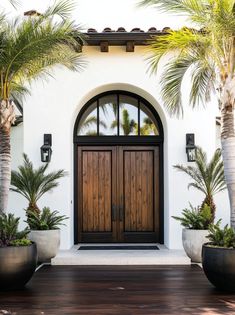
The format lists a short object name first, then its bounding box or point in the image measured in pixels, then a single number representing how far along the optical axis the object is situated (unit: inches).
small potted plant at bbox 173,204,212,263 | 350.3
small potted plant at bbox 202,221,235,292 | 252.1
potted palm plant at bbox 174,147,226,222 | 375.9
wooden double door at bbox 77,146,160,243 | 448.1
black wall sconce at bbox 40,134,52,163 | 413.0
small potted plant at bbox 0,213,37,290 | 262.8
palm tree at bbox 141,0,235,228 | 257.9
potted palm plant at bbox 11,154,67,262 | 357.7
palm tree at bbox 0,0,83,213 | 283.0
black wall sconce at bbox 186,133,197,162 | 410.6
